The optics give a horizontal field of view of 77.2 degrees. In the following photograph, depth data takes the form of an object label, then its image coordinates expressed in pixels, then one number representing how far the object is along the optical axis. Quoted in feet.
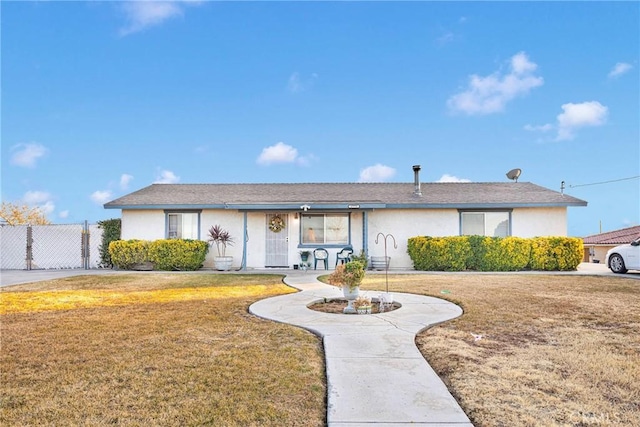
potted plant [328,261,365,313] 23.35
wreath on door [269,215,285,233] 52.08
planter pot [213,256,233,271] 48.62
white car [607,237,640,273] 43.68
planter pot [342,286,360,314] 24.12
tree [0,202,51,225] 85.71
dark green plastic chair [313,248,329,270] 50.44
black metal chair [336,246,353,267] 49.66
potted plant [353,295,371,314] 21.15
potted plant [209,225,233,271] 48.75
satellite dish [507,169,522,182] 61.68
